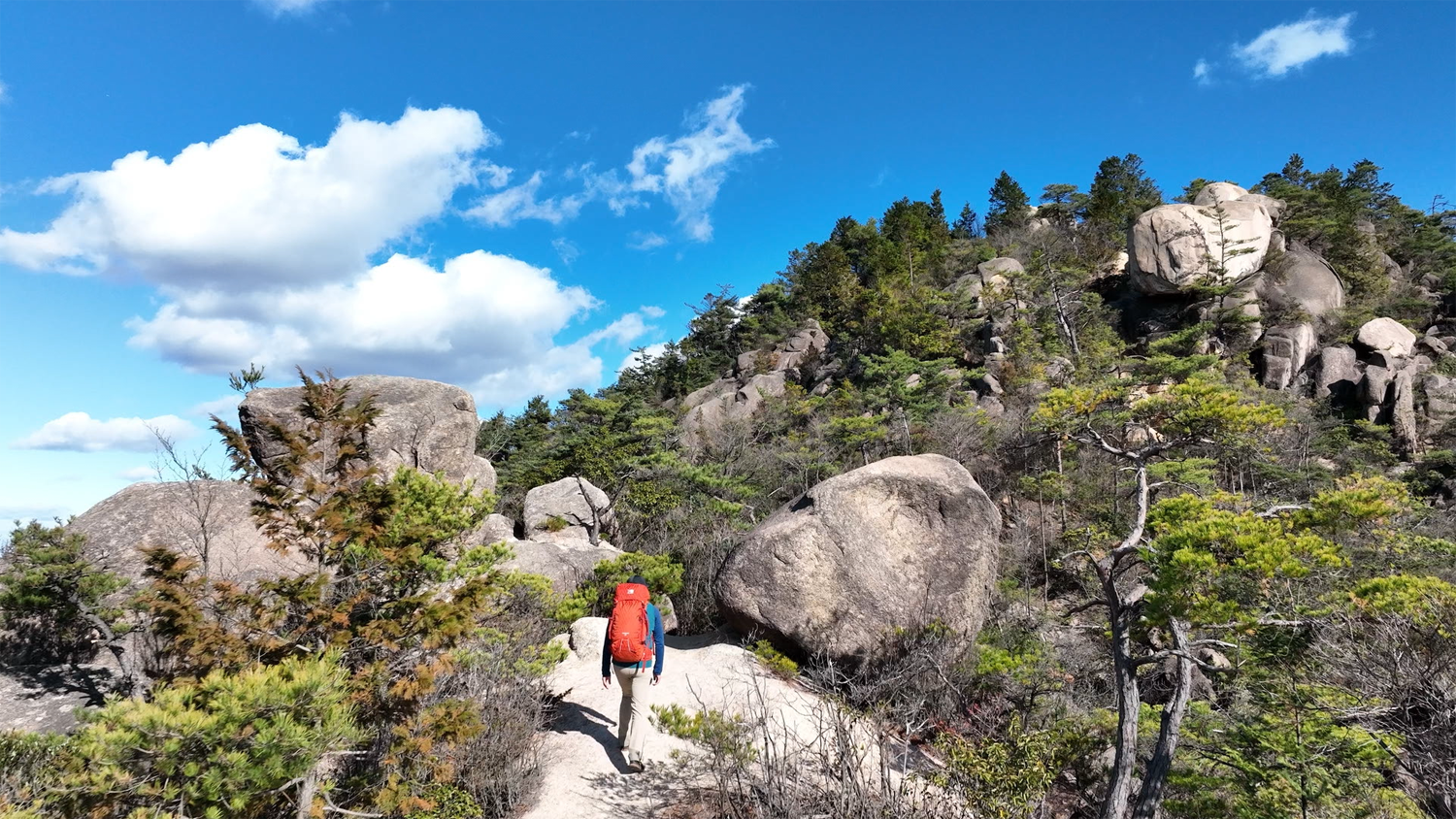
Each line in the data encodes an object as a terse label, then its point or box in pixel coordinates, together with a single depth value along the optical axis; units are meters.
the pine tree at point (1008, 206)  43.28
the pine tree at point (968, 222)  51.50
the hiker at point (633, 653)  6.18
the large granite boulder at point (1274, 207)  32.19
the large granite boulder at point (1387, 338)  25.05
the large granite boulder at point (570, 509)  17.81
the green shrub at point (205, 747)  3.11
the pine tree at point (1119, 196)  35.28
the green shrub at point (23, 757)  4.52
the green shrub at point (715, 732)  4.84
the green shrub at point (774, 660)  8.84
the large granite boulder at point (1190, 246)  27.55
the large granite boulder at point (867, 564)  9.51
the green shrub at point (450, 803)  4.99
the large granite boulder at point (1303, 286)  27.50
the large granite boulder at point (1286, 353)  25.00
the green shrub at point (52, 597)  8.50
